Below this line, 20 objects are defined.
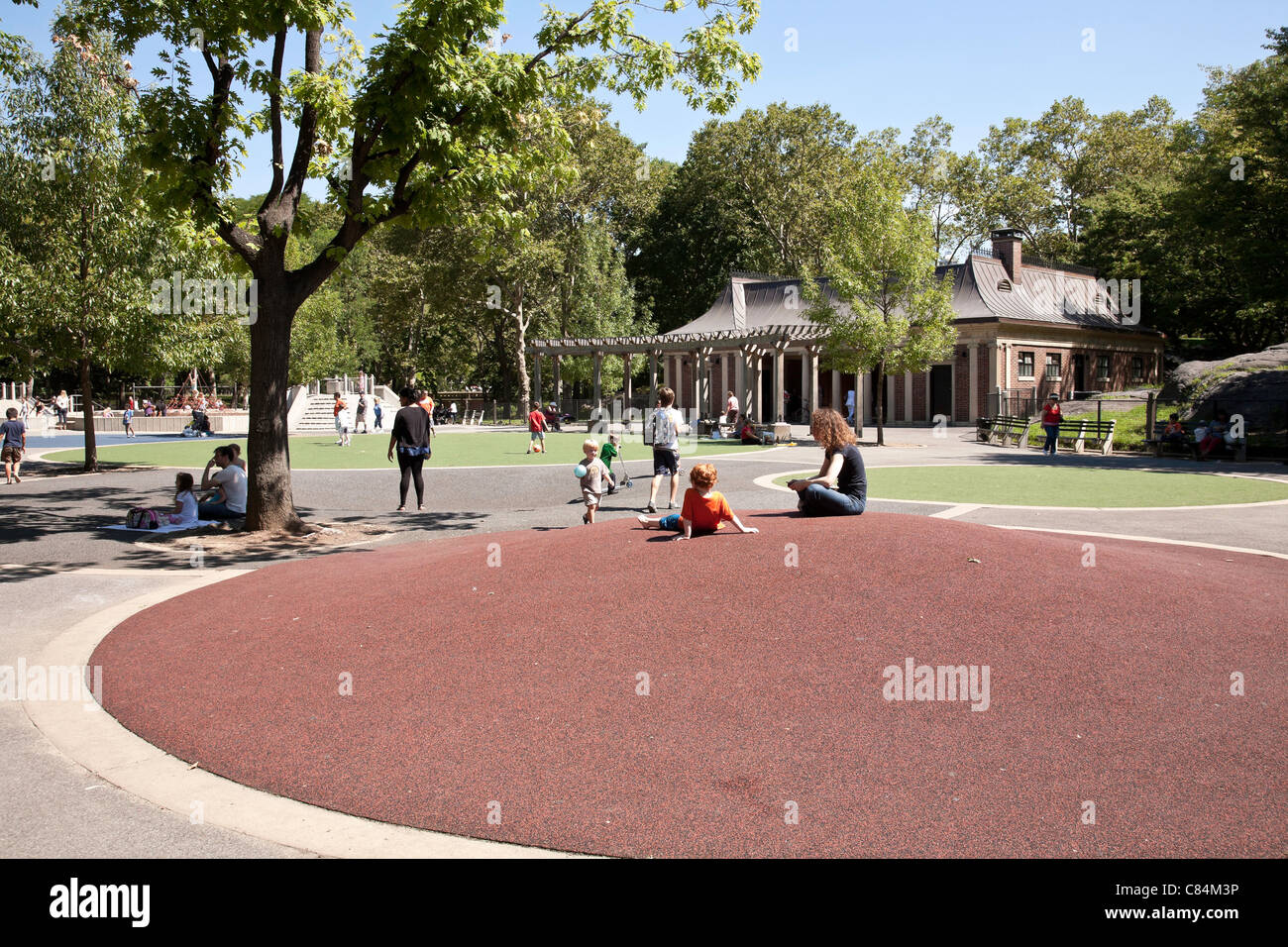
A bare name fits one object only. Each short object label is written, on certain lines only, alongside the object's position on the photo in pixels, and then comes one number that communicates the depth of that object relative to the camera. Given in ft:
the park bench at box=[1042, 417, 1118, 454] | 97.45
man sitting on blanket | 47.75
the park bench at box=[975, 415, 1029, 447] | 108.07
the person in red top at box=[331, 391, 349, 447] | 118.21
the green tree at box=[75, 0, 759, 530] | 41.24
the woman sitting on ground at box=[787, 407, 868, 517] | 29.78
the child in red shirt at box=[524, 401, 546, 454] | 99.53
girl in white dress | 47.65
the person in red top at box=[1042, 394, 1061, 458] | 94.32
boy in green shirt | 53.88
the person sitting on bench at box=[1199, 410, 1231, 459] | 84.64
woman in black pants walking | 51.88
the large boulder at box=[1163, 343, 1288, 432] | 89.92
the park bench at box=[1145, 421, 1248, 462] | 83.10
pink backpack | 47.21
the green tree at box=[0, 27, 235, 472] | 78.07
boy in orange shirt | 27.96
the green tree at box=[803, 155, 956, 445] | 109.09
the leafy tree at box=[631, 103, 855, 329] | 199.82
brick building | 146.10
